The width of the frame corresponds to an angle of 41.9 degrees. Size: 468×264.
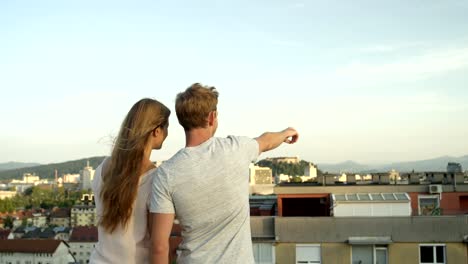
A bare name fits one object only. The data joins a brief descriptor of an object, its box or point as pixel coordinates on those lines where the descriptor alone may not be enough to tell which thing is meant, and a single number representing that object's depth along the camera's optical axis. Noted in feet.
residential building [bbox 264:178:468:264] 39.09
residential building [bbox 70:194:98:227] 442.50
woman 9.25
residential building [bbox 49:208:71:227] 452.76
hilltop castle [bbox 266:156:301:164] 617.86
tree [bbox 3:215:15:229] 430.20
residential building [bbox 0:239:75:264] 264.52
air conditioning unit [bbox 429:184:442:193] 46.44
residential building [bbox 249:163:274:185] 344.49
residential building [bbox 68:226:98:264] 313.94
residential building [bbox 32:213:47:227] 441.68
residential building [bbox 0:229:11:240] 331.06
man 8.71
